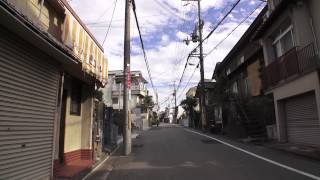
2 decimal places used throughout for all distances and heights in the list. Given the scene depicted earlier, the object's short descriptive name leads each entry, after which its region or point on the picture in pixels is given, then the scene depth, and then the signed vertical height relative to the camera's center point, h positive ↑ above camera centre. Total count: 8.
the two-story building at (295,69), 9.29 +2.12
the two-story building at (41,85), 4.38 +0.86
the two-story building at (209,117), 20.29 -0.13
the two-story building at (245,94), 13.80 +1.72
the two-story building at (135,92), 30.79 +4.33
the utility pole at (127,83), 9.92 +1.62
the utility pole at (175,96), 53.55 +5.00
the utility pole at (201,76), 22.73 +3.99
